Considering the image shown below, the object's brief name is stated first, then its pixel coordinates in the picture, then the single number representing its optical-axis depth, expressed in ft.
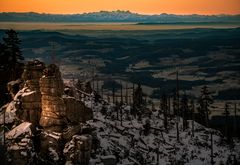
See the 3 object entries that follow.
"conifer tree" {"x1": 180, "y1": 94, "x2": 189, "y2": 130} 276.31
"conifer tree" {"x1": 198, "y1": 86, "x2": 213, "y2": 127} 302.86
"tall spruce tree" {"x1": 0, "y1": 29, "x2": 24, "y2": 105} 199.52
